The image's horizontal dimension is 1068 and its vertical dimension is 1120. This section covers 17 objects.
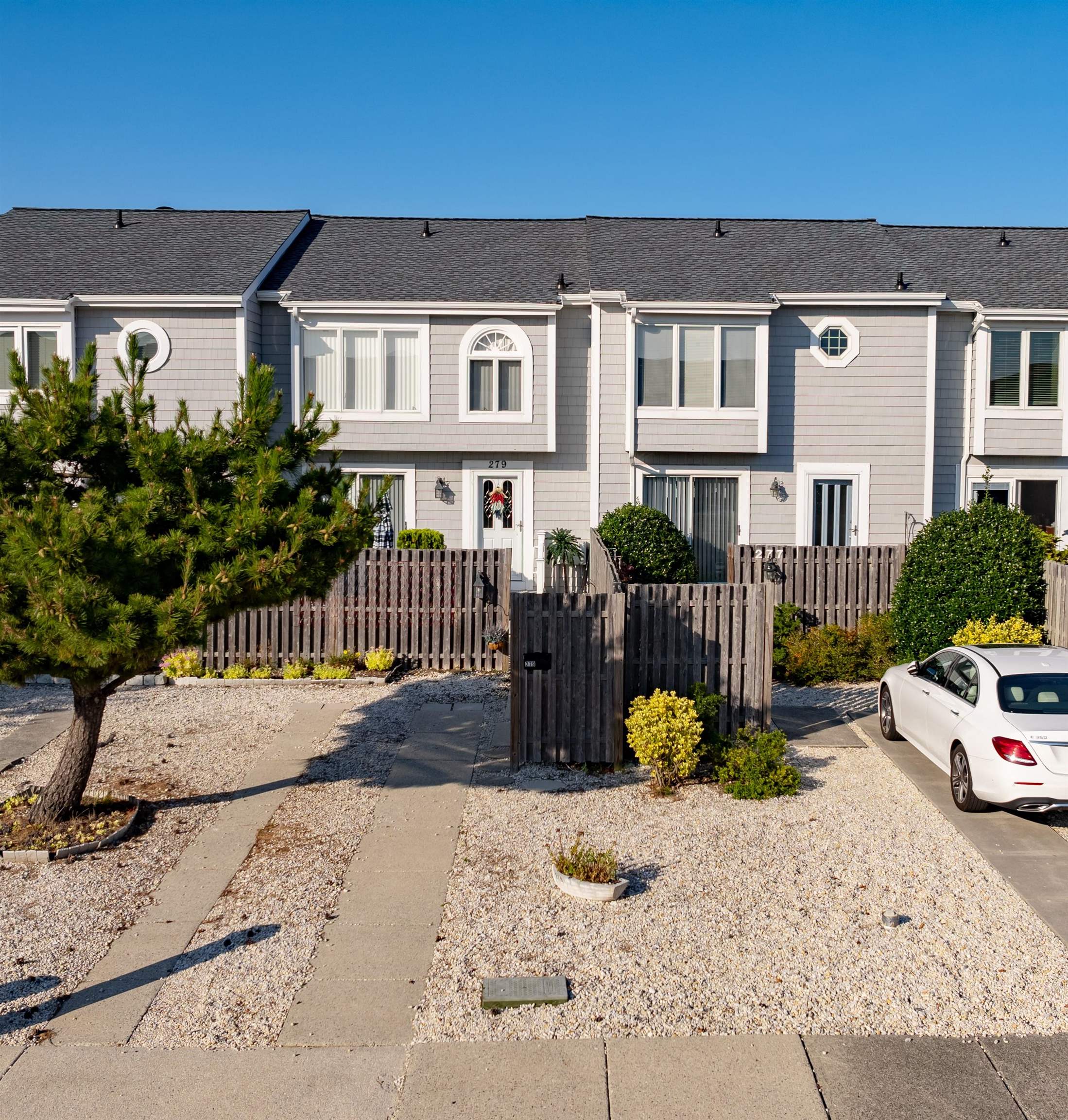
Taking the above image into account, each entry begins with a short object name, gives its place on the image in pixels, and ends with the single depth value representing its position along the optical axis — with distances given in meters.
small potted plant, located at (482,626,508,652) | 14.09
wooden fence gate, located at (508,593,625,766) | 9.84
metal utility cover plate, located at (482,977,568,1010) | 5.48
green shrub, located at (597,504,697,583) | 17.05
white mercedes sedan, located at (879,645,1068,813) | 7.88
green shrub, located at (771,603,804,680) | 13.88
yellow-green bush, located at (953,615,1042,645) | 12.06
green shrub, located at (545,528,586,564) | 17.91
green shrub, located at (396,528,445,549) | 17.64
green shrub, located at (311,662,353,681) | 13.73
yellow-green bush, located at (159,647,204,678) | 13.81
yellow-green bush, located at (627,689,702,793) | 9.18
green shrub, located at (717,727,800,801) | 8.98
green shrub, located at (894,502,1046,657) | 12.77
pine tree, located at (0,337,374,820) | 6.88
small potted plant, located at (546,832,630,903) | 6.84
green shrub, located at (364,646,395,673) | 13.99
